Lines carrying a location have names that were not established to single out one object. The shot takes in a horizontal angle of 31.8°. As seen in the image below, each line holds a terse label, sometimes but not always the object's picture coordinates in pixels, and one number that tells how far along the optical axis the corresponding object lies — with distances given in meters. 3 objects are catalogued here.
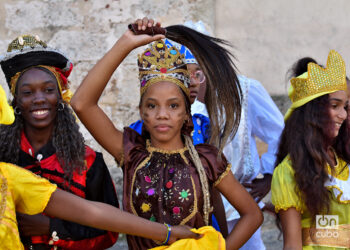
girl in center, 3.12
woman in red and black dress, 3.26
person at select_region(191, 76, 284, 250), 4.25
